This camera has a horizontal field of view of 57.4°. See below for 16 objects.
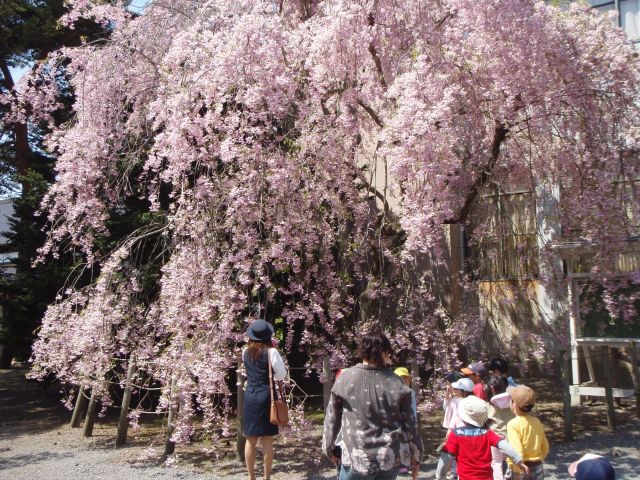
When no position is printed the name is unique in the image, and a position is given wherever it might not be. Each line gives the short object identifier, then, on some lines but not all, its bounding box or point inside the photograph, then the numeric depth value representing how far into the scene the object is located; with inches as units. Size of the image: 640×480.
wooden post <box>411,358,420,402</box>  249.8
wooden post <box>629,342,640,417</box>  323.3
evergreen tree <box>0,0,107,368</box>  396.2
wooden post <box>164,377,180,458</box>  250.7
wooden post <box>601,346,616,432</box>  298.8
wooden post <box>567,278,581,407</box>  347.0
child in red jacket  157.2
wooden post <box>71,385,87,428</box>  343.6
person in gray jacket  133.7
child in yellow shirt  160.1
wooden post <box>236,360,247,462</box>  254.9
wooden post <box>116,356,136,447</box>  286.2
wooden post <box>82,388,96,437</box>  320.5
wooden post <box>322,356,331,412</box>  238.1
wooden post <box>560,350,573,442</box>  281.1
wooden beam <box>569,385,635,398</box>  335.9
